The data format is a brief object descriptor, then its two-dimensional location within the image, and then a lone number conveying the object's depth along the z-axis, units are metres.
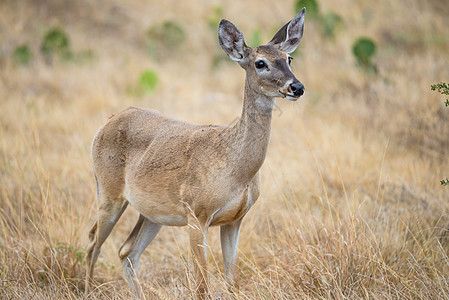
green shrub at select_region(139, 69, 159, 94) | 22.36
